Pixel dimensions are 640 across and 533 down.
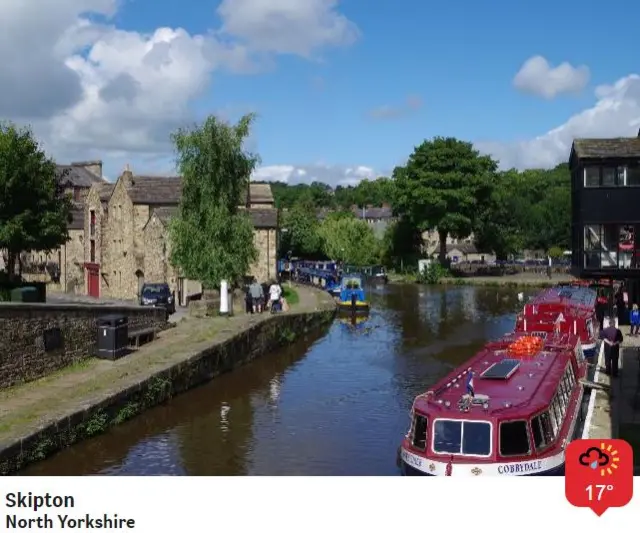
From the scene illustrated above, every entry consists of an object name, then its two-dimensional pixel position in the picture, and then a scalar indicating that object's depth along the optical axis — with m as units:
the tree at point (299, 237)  91.75
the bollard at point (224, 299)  34.38
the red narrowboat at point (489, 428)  13.81
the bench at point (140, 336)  26.70
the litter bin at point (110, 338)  24.70
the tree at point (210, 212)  37.22
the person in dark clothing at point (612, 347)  24.23
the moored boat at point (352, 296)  46.58
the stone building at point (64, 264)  54.47
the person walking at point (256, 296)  36.41
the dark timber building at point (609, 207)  32.53
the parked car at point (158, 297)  37.56
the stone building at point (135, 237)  45.16
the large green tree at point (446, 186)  76.50
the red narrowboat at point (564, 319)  27.25
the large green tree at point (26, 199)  35.91
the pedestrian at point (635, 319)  31.35
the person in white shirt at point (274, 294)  36.88
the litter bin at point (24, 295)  26.67
